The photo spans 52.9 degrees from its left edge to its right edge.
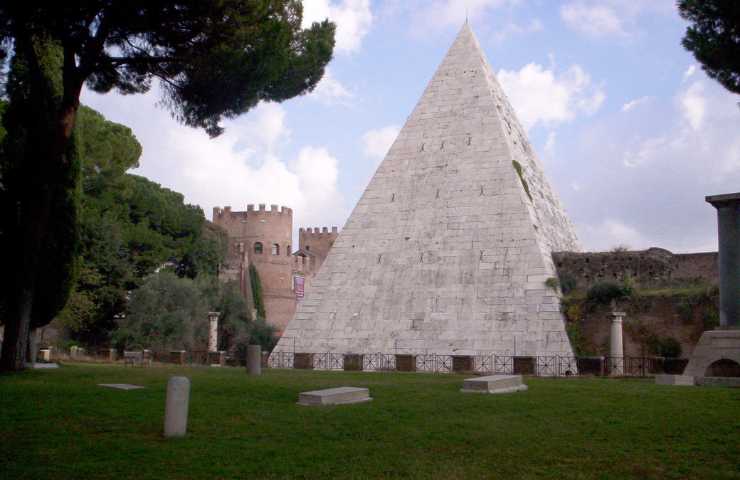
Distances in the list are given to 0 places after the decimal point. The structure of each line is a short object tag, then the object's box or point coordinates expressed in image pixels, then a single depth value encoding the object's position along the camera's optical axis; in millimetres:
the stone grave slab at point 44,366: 12590
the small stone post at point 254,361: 12906
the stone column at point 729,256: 10766
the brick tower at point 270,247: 46781
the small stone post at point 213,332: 21188
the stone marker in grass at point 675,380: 10531
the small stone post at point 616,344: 15664
